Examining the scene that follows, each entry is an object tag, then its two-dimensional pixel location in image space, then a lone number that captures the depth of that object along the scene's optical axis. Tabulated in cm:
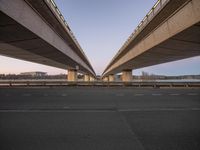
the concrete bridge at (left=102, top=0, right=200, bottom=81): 1040
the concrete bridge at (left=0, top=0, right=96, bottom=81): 905
